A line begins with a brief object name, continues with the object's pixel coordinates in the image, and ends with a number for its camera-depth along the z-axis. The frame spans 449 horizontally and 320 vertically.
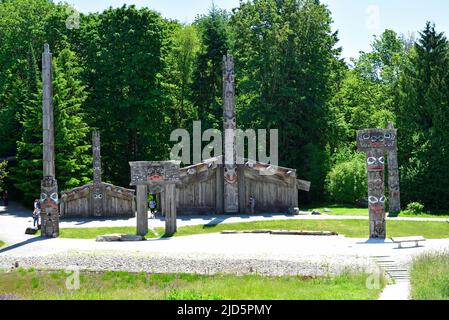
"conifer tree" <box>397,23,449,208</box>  42.72
